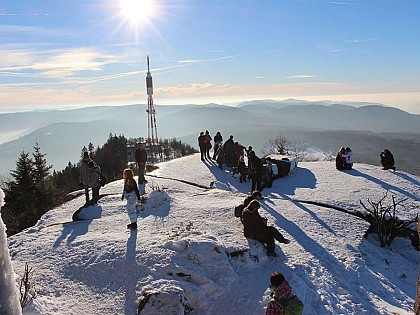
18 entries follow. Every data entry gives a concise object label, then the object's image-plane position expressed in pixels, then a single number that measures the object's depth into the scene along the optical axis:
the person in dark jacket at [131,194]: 10.76
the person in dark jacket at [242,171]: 19.56
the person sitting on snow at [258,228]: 9.51
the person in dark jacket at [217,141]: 23.91
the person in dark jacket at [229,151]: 22.19
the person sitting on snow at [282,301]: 5.45
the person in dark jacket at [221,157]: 22.02
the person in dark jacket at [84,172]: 13.00
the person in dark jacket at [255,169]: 16.41
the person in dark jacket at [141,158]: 17.05
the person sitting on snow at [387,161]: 20.17
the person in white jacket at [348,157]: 20.47
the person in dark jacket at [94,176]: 13.20
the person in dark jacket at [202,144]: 23.47
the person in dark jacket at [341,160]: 20.69
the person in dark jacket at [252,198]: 10.60
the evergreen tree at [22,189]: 28.27
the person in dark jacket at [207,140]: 23.70
